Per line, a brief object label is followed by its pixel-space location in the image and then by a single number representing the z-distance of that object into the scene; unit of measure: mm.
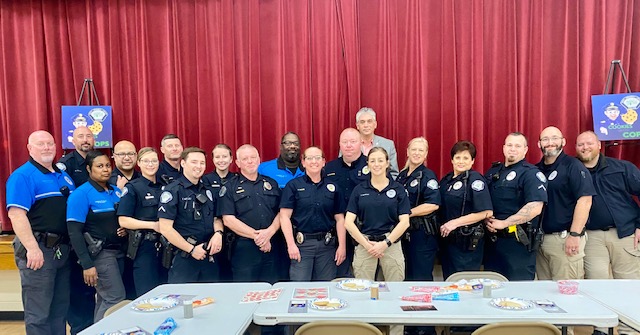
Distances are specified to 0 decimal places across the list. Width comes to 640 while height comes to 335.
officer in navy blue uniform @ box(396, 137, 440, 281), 3479
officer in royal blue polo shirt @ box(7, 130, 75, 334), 3205
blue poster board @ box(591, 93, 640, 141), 4074
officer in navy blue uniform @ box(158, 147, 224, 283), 3152
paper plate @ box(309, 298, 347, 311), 2213
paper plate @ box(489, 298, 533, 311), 2167
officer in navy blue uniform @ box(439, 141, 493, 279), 3383
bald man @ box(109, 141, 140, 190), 3660
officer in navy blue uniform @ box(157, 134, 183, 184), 3891
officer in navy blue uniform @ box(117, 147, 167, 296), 3270
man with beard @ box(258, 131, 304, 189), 3852
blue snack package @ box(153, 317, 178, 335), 1930
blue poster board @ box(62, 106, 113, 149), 4641
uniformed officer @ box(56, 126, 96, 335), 3697
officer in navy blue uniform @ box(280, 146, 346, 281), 3422
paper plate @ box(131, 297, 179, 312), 2278
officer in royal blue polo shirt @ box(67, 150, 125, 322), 3240
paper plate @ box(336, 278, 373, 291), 2547
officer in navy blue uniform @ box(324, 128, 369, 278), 3676
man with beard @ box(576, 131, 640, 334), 3518
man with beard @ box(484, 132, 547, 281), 3316
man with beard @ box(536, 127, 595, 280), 3385
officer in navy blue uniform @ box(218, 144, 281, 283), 3406
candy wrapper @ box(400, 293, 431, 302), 2338
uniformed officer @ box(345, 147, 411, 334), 3223
